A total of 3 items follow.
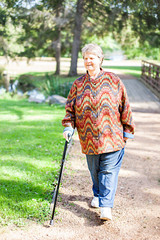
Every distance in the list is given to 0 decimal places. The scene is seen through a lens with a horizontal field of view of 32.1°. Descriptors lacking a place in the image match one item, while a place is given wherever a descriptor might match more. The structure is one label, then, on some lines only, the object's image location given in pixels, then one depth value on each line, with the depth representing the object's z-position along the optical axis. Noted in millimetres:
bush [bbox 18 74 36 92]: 20347
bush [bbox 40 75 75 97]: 10831
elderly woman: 2805
